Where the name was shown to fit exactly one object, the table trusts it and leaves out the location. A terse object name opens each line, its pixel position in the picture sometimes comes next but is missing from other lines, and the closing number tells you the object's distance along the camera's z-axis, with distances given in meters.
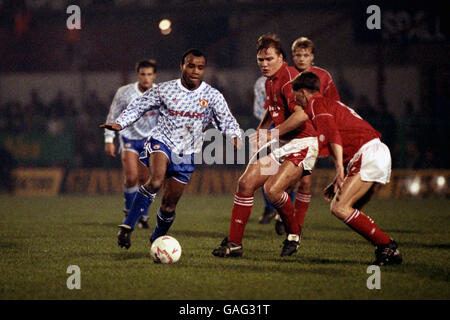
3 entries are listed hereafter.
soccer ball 13.67
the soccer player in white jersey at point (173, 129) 15.41
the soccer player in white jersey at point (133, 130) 21.02
